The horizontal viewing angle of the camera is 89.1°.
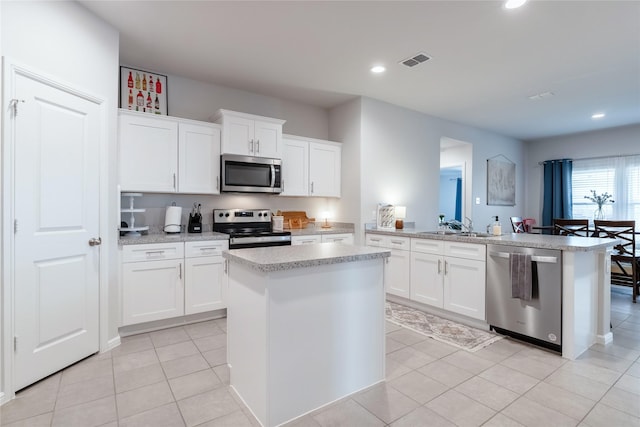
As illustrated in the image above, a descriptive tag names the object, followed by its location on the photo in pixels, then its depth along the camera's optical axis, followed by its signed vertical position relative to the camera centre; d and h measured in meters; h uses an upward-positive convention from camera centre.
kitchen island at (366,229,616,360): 2.54 -0.57
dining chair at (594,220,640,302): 4.09 -0.59
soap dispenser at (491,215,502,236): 3.38 -0.17
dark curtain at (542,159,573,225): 6.57 +0.48
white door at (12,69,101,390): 2.06 -0.12
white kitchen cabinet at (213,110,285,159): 3.70 +0.93
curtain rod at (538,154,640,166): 5.88 +1.08
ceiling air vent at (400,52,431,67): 3.24 +1.58
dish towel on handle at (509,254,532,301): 2.73 -0.53
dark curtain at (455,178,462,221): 10.01 +0.51
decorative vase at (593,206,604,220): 6.07 +0.02
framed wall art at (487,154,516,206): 6.39 +0.65
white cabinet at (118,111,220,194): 3.16 +0.60
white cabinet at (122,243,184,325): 2.91 -0.66
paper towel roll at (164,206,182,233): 3.40 -0.08
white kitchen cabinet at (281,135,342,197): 4.32 +0.63
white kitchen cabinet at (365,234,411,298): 3.87 -0.64
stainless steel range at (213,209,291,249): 3.50 -0.20
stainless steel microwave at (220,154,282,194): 3.71 +0.45
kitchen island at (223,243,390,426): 1.70 -0.66
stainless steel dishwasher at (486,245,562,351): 2.62 -0.75
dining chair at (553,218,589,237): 4.43 -0.21
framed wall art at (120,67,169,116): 3.41 +1.30
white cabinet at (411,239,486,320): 3.16 -0.66
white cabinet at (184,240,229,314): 3.23 -0.67
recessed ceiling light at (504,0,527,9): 2.38 +1.55
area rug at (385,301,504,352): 2.86 -1.13
